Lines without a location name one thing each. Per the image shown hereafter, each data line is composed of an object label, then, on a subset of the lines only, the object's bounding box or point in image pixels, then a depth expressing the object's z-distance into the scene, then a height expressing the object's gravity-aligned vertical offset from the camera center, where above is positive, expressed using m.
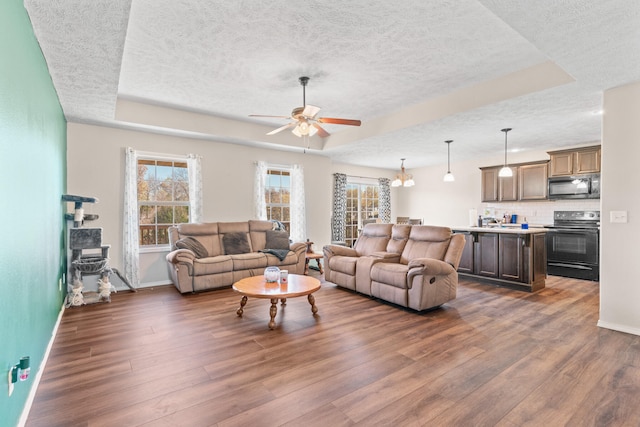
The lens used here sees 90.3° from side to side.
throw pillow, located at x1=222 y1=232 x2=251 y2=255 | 5.53 -0.59
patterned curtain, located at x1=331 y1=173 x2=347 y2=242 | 8.15 +0.04
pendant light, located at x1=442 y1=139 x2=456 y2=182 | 6.00 +0.68
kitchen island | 4.88 -0.74
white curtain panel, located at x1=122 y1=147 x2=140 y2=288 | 5.04 -0.21
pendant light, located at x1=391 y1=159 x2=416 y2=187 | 6.88 +0.63
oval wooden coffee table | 3.34 -0.87
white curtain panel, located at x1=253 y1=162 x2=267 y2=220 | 6.41 +0.33
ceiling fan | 3.58 +1.07
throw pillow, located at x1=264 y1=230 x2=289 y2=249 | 5.93 -0.56
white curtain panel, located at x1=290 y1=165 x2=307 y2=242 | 7.00 +0.07
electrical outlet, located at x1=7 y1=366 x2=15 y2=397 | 1.59 -0.85
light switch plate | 3.27 -0.05
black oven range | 5.61 -0.61
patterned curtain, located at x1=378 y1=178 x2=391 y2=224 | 9.33 +0.35
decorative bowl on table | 3.81 -0.78
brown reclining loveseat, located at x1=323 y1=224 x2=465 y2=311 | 3.82 -0.73
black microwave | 5.81 +0.47
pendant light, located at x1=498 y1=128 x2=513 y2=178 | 5.40 +0.67
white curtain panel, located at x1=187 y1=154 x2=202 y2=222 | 5.68 +0.45
